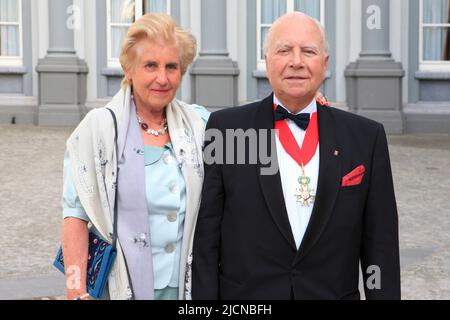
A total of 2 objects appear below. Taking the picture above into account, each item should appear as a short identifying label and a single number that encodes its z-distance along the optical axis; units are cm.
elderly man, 275
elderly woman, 280
